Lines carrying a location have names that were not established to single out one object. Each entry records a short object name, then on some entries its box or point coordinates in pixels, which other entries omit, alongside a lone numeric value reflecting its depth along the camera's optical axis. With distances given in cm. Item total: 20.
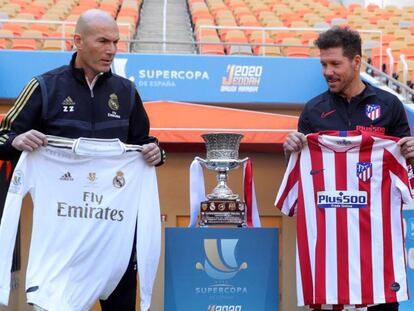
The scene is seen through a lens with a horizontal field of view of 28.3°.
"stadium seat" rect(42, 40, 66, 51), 1158
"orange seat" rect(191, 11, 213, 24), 1656
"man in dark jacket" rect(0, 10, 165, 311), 364
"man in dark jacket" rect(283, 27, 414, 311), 397
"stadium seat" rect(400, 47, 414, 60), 1249
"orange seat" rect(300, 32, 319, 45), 1268
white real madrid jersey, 362
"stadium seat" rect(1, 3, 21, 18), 1553
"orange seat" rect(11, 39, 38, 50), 1164
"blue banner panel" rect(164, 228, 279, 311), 480
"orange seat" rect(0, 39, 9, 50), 1141
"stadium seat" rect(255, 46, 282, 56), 1185
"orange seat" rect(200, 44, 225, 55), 1197
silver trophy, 525
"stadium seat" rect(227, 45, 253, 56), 1180
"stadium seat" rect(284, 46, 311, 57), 1176
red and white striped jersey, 403
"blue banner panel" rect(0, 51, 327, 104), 1008
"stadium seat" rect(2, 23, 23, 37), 1323
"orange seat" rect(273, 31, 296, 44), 1348
